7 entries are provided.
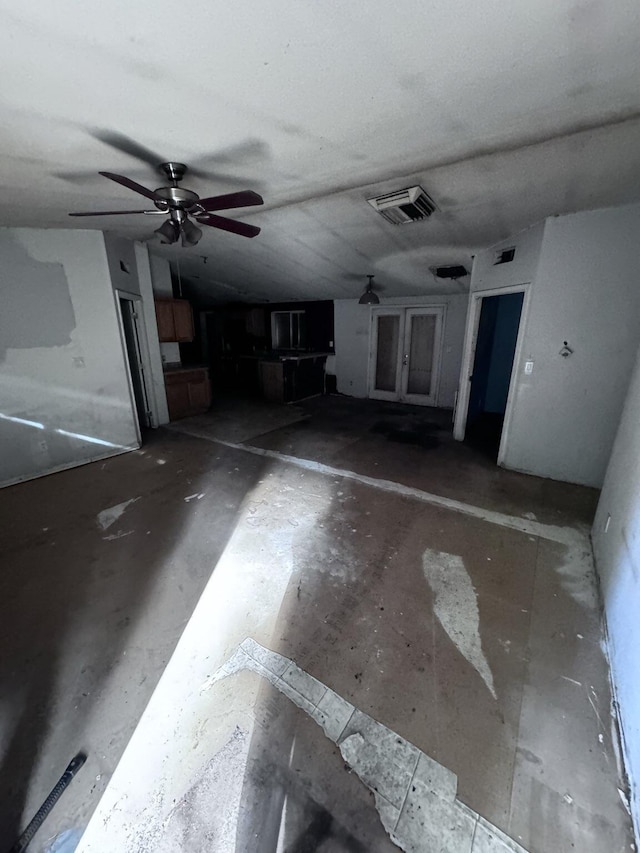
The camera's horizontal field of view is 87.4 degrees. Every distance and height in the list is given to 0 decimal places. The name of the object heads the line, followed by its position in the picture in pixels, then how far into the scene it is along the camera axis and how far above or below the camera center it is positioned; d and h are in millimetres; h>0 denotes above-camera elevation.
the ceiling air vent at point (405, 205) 2928 +1175
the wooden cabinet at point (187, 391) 5926 -1013
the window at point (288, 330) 8359 +120
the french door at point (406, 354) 6734 -386
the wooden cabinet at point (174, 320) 5574 +248
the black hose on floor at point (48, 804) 1142 -1669
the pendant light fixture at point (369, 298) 5820 +618
